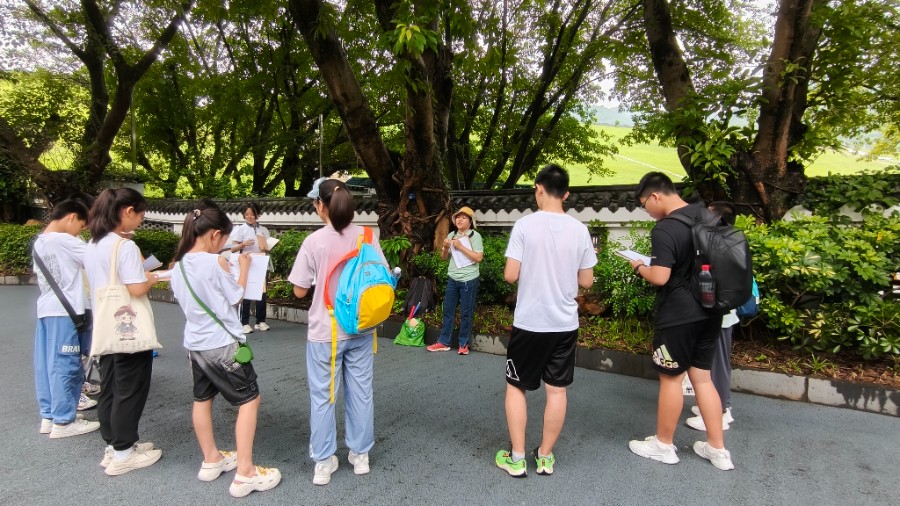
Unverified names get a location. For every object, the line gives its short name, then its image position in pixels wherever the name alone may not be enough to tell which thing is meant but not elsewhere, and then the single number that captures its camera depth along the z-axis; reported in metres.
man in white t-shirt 2.87
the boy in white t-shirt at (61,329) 3.46
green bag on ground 5.95
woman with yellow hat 5.50
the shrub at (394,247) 7.13
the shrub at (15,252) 11.34
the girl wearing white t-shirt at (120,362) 2.96
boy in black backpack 2.97
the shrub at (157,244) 11.44
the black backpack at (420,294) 5.80
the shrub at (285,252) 8.45
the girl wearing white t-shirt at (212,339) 2.75
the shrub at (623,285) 5.37
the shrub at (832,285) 4.17
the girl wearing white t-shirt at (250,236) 6.32
